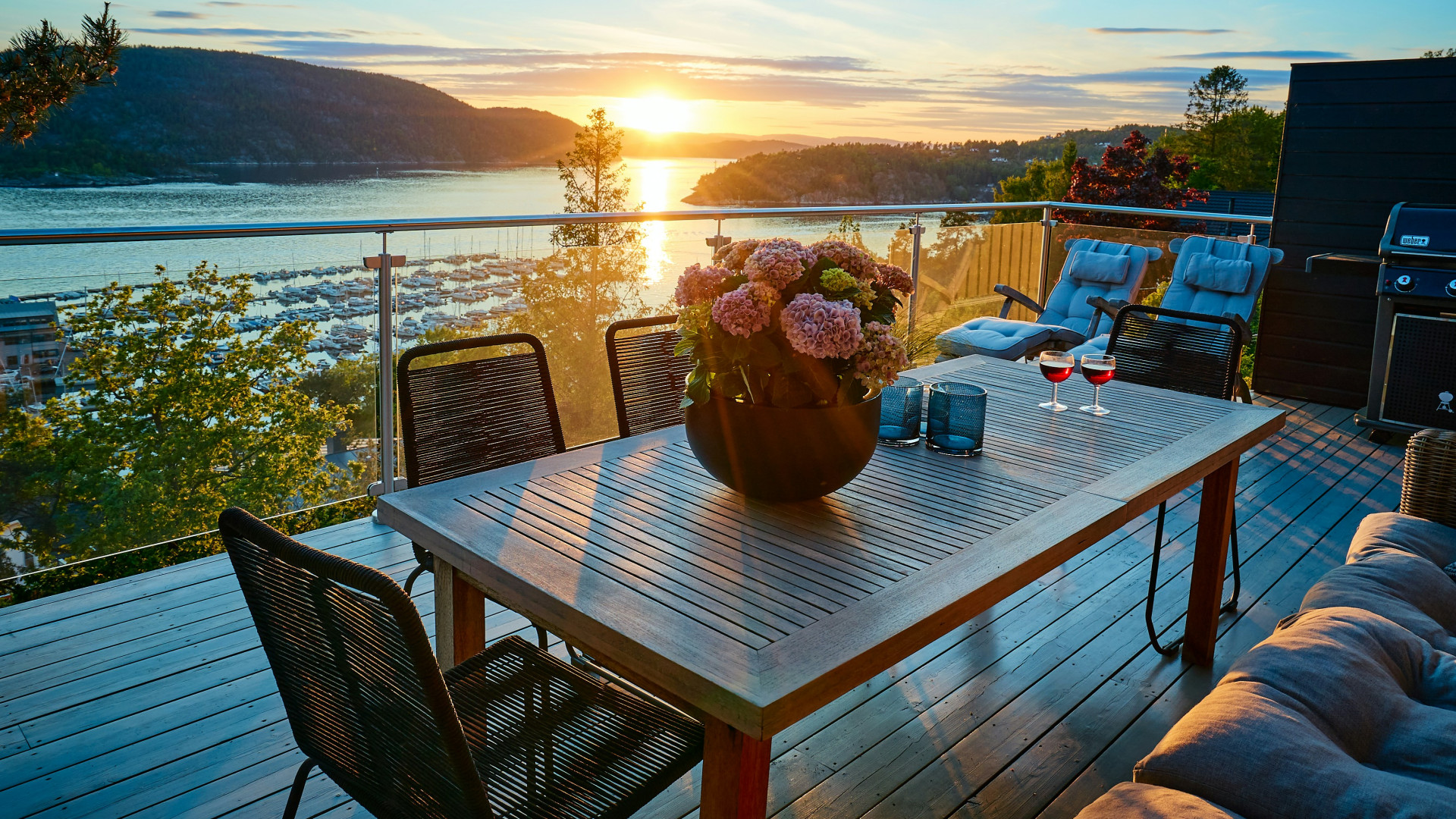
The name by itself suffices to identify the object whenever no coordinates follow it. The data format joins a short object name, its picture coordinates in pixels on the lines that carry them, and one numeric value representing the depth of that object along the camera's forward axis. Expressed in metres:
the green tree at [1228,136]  32.62
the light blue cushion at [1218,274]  5.72
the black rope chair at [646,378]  2.71
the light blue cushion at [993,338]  5.54
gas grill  5.06
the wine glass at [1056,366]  2.53
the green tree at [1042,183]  26.28
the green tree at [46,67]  6.54
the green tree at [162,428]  2.84
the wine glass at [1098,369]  2.57
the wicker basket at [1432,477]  2.67
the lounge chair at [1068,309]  5.66
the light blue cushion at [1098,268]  6.06
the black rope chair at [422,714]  1.21
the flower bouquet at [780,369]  1.73
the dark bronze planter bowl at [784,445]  1.78
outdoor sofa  1.39
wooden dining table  1.33
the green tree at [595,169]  30.05
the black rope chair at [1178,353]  3.21
